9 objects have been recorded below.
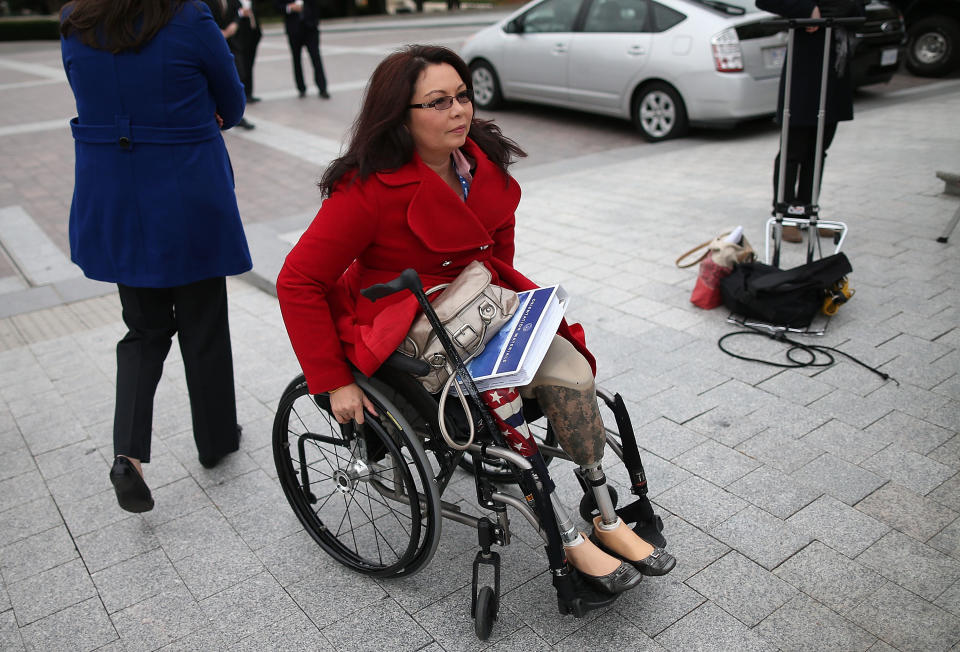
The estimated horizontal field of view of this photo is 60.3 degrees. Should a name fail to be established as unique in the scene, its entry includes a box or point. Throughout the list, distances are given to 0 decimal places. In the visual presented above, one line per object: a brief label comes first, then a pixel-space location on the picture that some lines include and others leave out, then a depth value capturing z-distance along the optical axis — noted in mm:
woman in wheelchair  2254
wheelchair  2197
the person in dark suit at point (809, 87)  4520
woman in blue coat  2592
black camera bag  4062
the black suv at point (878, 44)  9023
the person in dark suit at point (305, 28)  11531
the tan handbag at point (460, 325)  2209
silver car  7988
